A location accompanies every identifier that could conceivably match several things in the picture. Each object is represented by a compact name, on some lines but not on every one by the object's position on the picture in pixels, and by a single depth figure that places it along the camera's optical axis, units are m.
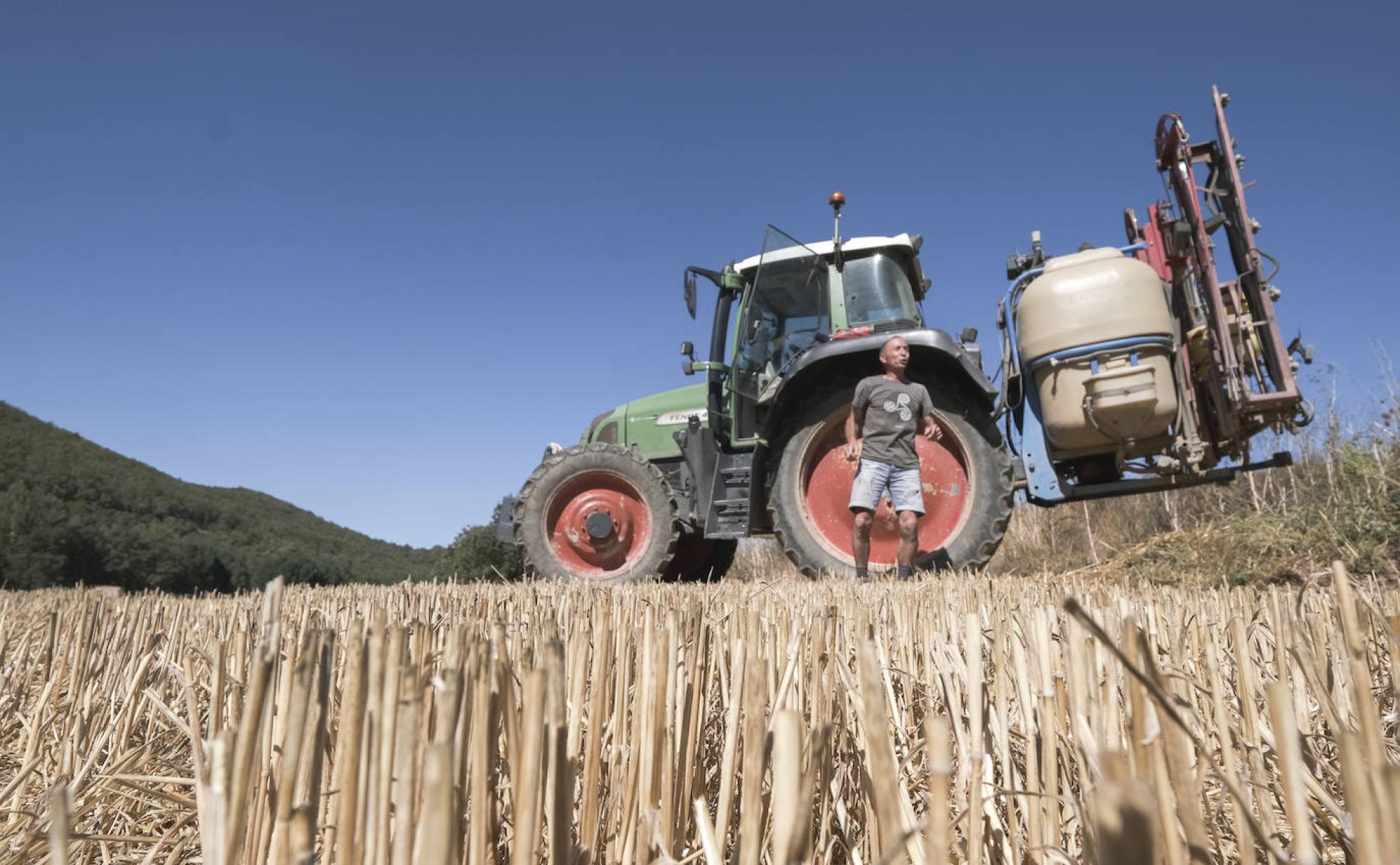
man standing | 3.70
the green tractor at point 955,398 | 3.44
